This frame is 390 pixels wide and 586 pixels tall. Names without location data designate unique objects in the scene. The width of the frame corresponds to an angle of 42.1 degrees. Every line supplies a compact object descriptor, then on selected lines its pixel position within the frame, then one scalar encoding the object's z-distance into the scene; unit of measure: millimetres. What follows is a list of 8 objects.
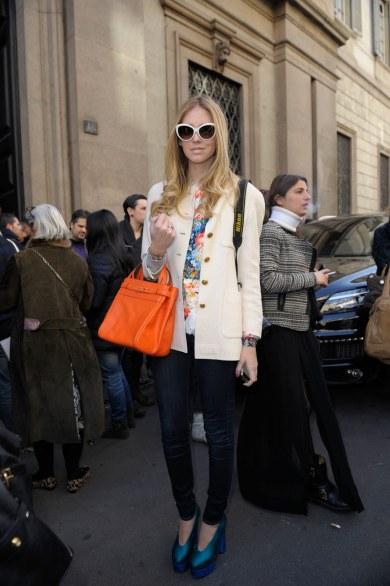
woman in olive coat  3008
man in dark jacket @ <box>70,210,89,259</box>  5281
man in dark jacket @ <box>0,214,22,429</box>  3590
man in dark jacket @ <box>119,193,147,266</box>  5016
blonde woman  2094
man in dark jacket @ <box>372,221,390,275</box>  4512
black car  4105
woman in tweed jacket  2688
